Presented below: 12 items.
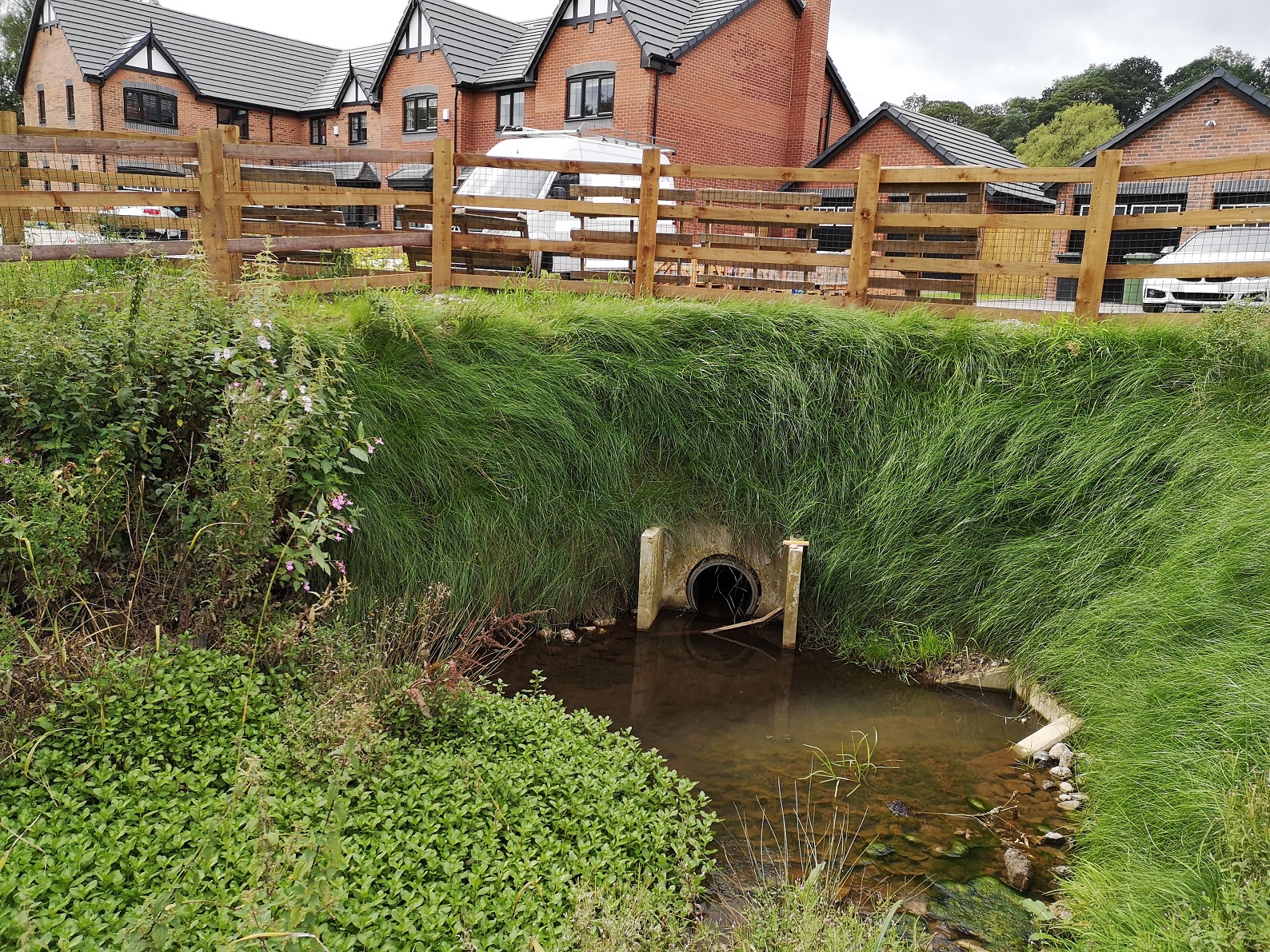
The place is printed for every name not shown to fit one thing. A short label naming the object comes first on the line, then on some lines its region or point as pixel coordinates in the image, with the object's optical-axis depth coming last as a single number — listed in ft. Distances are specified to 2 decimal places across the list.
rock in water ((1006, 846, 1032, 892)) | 14.20
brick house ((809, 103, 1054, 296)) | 84.33
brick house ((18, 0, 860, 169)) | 85.71
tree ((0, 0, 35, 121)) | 154.81
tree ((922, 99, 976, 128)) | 214.07
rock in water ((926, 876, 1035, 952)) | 13.03
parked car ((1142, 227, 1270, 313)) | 45.83
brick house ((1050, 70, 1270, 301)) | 66.80
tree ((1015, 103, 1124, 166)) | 139.33
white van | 46.01
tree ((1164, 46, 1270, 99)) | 209.77
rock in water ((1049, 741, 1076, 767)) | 17.24
